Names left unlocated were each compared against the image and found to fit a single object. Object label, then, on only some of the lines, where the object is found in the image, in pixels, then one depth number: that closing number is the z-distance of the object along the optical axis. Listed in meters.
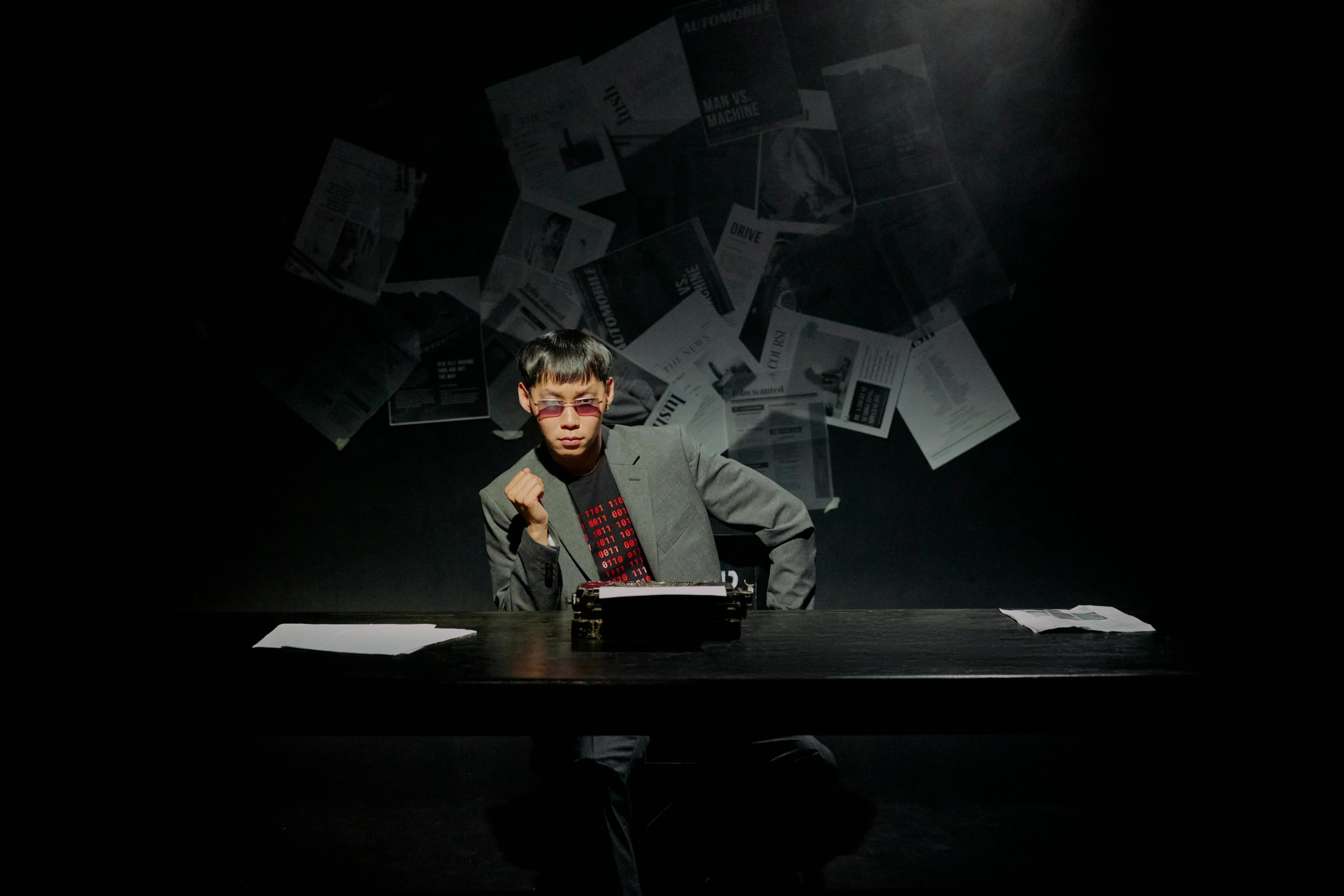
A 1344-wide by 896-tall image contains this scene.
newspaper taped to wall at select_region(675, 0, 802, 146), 2.45
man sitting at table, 2.00
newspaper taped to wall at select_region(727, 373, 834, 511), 2.55
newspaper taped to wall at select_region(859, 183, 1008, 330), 2.48
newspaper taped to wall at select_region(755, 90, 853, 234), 2.47
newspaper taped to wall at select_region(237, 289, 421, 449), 2.52
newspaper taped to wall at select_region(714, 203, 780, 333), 2.49
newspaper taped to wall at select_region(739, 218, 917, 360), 2.50
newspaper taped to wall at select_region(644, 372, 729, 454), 2.55
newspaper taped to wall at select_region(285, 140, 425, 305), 2.48
